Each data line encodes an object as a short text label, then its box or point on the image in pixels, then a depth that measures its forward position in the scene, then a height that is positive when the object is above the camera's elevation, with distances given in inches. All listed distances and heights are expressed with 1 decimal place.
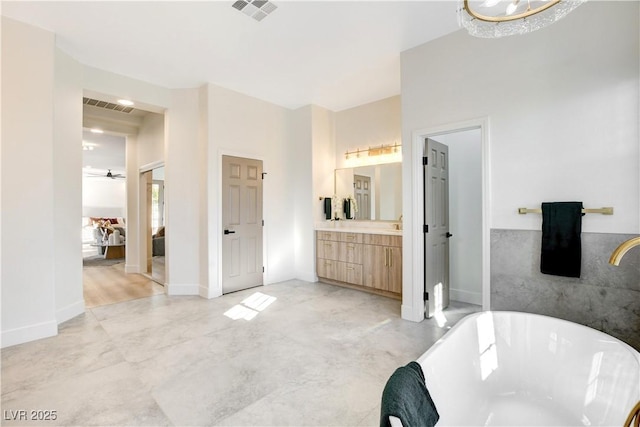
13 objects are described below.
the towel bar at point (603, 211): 87.5 -0.3
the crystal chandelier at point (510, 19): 62.7 +43.8
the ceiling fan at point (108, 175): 424.2 +56.8
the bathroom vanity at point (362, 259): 164.1 -29.3
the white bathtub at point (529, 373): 62.4 -39.9
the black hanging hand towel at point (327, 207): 209.5 +3.3
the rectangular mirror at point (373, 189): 180.3 +15.2
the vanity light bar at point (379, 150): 188.2 +41.6
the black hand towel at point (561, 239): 92.0 -9.3
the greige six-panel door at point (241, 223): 176.6 -7.2
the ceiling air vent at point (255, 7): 102.9 +74.5
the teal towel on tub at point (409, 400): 42.7 -29.9
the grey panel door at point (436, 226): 133.4 -7.5
